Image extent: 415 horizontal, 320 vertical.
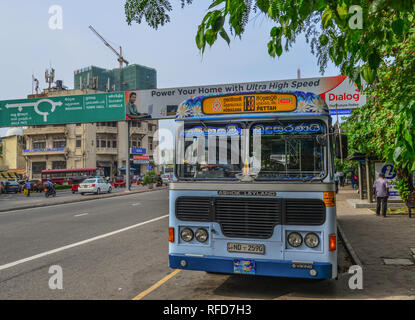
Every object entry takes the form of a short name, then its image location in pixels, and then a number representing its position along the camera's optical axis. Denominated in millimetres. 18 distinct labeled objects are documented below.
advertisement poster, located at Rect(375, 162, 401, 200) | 18203
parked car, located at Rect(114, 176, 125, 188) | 60872
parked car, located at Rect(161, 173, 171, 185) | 58406
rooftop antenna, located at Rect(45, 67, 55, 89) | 82875
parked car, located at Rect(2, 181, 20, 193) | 46000
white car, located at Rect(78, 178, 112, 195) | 36312
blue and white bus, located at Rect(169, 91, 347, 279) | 5273
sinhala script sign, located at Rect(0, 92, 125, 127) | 32156
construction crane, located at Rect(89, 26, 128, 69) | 100250
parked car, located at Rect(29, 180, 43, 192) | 51281
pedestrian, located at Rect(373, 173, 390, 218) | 14797
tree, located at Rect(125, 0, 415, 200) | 3543
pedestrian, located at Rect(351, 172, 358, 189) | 38738
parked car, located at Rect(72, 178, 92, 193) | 42722
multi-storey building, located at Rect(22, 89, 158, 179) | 72812
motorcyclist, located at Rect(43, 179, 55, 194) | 34781
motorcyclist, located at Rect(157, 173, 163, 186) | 52550
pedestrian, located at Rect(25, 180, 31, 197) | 39203
